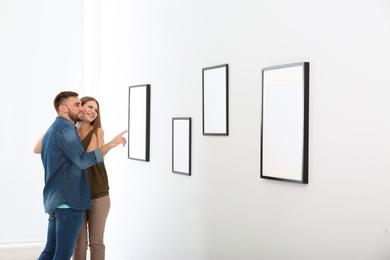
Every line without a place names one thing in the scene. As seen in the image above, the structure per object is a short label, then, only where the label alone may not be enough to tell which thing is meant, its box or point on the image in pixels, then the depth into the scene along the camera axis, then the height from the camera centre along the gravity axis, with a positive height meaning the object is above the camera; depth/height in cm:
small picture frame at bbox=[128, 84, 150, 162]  521 +2
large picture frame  312 +2
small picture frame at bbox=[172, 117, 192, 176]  444 -15
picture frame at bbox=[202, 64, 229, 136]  390 +19
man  407 -42
